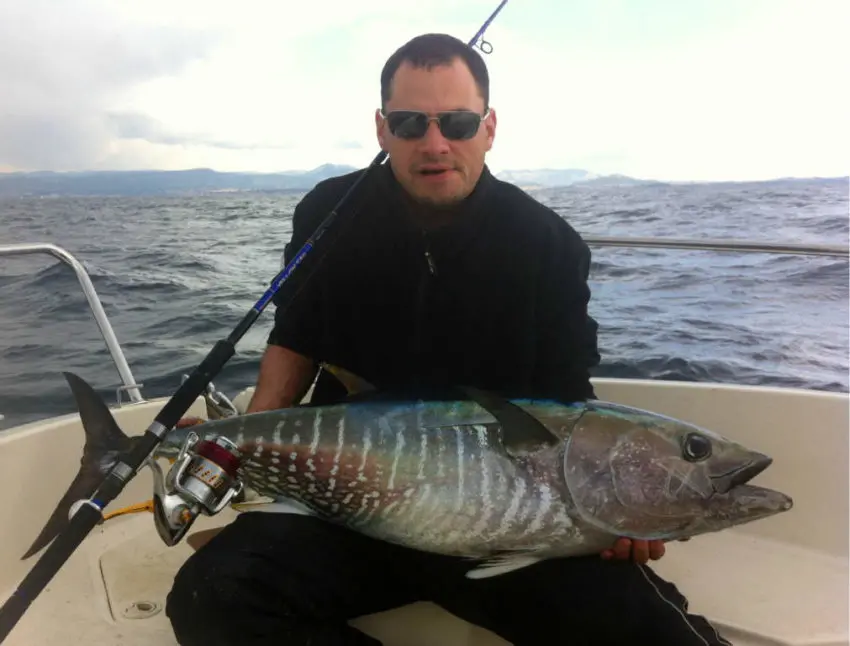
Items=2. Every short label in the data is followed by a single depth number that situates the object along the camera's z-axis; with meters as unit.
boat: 2.03
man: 1.81
